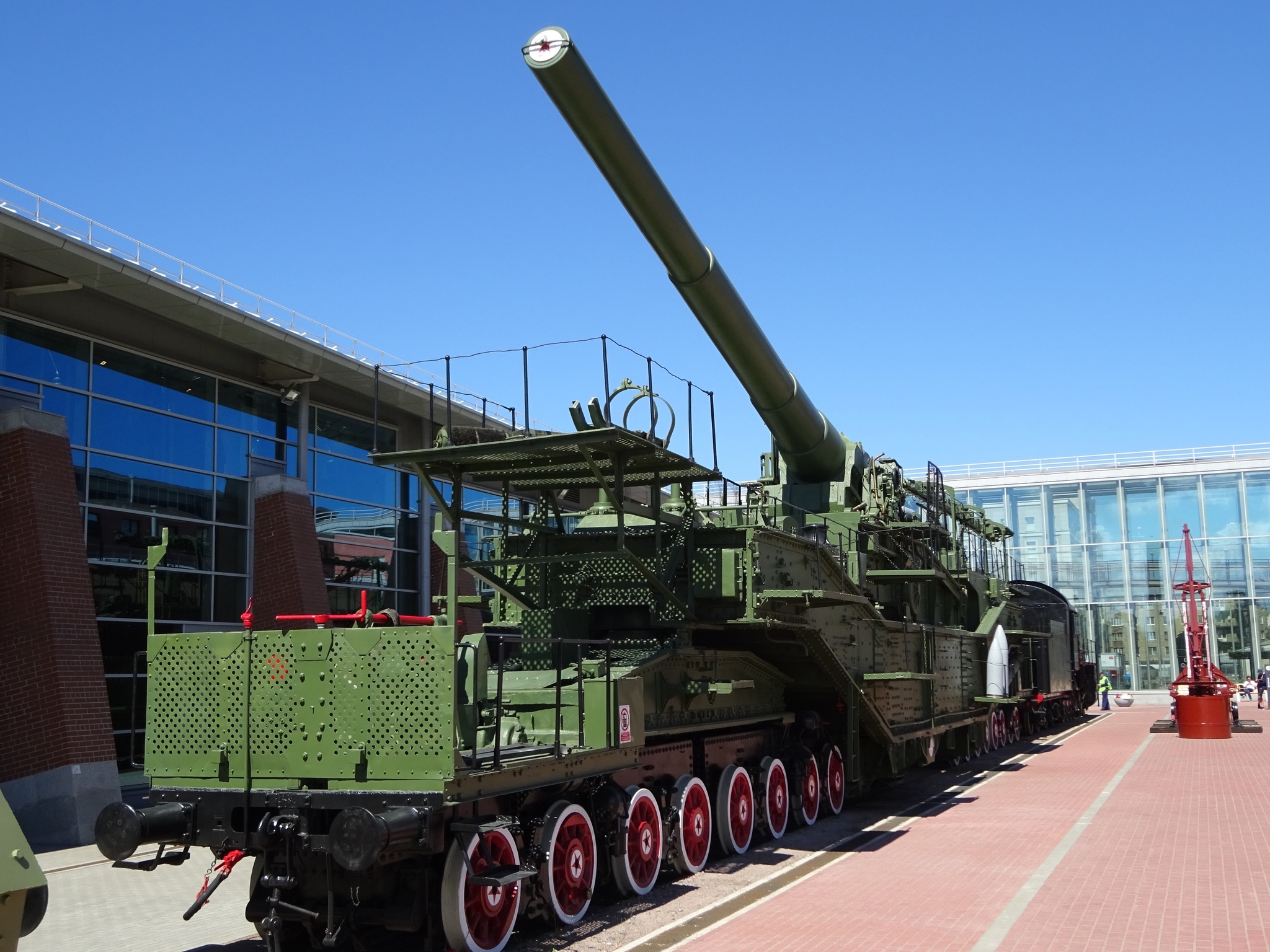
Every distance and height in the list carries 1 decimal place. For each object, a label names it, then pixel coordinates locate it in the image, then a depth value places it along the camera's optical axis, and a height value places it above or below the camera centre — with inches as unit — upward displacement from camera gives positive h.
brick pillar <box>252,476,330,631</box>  759.7 +43.5
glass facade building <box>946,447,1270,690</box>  1563.7 +79.4
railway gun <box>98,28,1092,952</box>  302.5 -22.5
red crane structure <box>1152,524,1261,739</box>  991.0 -74.2
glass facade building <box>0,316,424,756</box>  651.5 +95.7
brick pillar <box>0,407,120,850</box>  542.6 -11.8
